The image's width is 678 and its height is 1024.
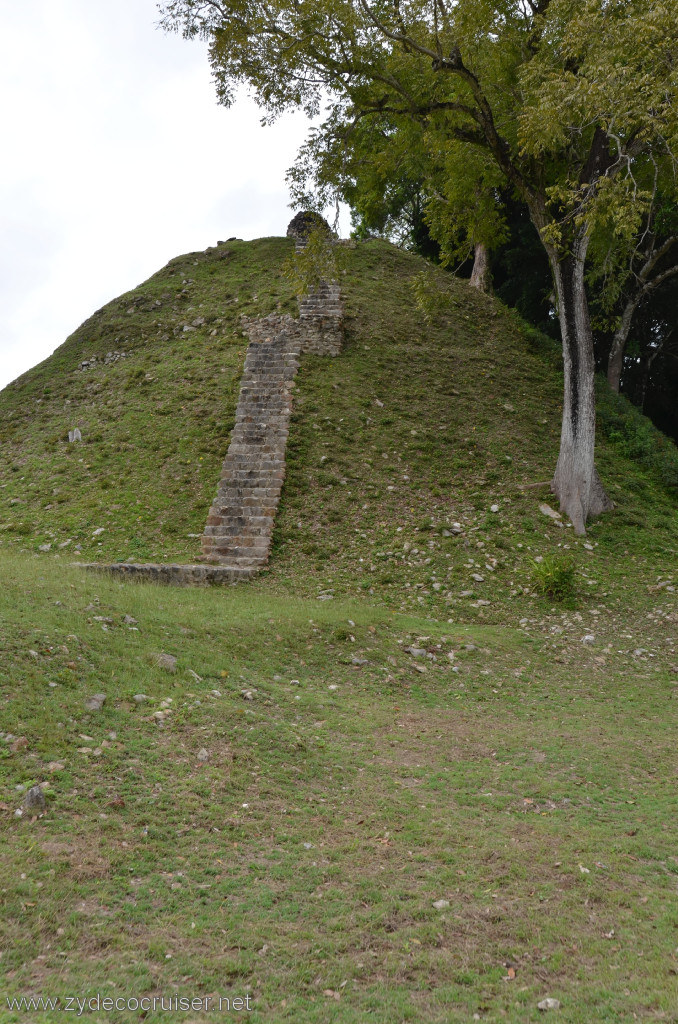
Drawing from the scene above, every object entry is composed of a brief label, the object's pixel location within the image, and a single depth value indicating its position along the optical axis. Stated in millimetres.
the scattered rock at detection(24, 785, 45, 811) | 3980
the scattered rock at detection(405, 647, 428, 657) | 7953
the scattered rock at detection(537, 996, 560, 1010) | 2885
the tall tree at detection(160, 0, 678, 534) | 9047
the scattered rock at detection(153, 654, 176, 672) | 6164
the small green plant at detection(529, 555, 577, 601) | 9664
